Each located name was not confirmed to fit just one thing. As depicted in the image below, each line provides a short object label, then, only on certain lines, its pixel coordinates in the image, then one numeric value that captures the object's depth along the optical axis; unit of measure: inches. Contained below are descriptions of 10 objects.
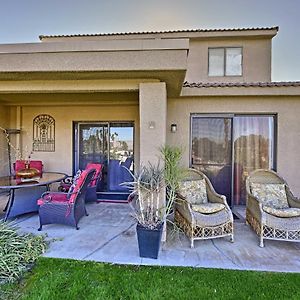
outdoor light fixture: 218.6
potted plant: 124.1
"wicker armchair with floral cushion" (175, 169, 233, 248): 142.7
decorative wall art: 277.8
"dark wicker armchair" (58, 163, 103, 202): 232.3
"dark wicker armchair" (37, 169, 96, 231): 161.6
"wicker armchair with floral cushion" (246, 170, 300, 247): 141.8
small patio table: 174.0
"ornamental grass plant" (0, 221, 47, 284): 108.4
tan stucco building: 142.3
